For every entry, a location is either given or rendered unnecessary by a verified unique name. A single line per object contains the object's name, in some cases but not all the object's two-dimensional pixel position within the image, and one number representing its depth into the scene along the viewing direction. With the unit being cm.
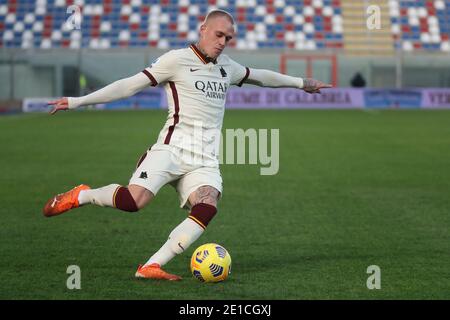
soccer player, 1496
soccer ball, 1473
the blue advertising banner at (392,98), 8144
